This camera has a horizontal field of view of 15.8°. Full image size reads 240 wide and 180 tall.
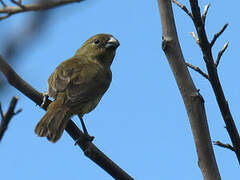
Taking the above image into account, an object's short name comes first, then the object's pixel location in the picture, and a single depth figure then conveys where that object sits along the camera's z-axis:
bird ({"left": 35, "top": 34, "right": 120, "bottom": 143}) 8.13
